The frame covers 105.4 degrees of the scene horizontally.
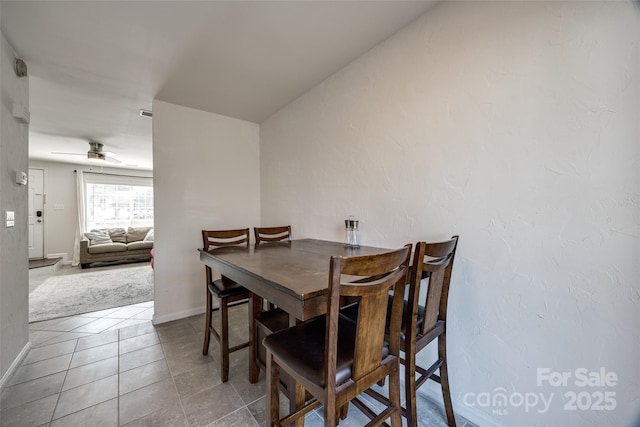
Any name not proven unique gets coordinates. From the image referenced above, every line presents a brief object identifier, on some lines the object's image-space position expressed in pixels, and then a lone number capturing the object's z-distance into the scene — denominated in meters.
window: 5.93
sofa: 5.04
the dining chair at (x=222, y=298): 1.67
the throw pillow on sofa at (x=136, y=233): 5.76
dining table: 0.91
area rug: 2.97
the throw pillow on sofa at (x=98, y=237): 5.23
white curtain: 5.63
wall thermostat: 1.83
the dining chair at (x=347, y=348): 0.79
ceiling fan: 4.13
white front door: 5.42
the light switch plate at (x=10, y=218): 1.70
